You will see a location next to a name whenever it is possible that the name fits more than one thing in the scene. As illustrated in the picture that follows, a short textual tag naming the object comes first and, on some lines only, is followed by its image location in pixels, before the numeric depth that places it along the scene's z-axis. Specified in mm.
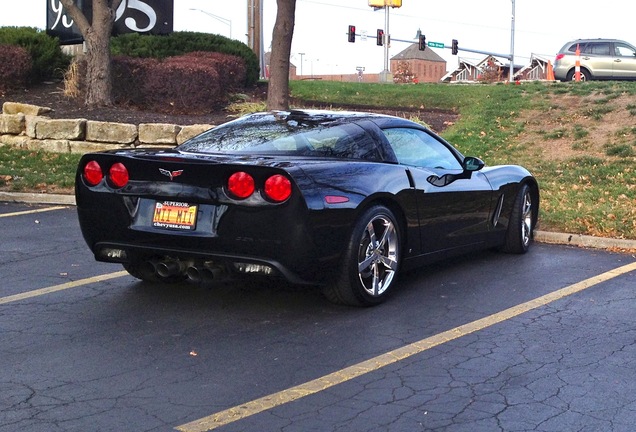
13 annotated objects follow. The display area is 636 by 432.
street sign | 57372
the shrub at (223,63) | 19156
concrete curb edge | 8836
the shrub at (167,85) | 18078
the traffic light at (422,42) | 51694
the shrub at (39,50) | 19797
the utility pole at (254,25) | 26031
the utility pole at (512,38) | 57625
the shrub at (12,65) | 18859
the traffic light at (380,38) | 53219
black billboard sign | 20453
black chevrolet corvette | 5770
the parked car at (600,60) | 30703
